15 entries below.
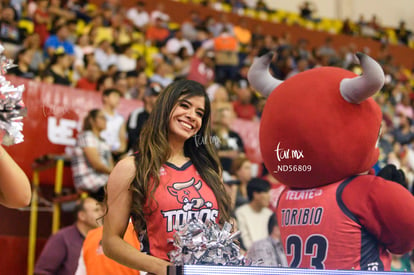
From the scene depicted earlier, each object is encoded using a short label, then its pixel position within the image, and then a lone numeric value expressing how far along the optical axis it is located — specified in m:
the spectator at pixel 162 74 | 8.46
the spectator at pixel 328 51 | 12.16
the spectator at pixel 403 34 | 15.52
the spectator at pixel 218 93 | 7.28
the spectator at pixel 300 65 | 10.78
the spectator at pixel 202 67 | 8.81
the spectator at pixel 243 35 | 11.70
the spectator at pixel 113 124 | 5.78
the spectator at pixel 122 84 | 6.83
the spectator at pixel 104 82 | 6.57
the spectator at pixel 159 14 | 11.41
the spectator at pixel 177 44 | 10.11
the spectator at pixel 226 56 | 9.41
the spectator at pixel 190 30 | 10.92
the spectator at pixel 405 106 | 10.06
